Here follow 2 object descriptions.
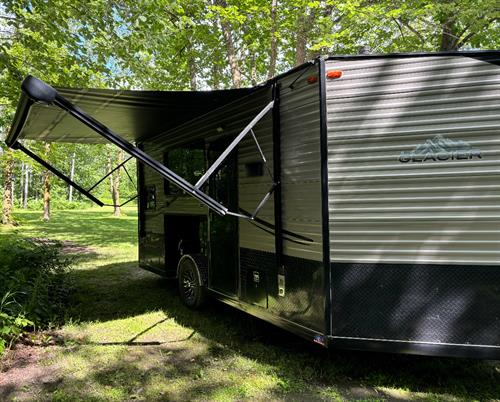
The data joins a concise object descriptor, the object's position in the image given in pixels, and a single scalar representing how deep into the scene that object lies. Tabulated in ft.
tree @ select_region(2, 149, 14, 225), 57.45
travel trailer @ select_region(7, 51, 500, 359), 10.85
